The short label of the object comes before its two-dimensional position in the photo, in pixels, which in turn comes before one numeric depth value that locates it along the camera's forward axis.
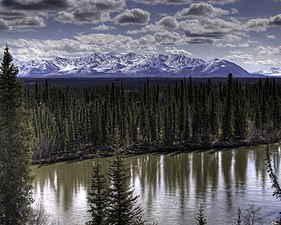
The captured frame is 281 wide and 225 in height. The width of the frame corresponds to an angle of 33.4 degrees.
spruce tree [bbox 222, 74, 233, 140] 102.00
